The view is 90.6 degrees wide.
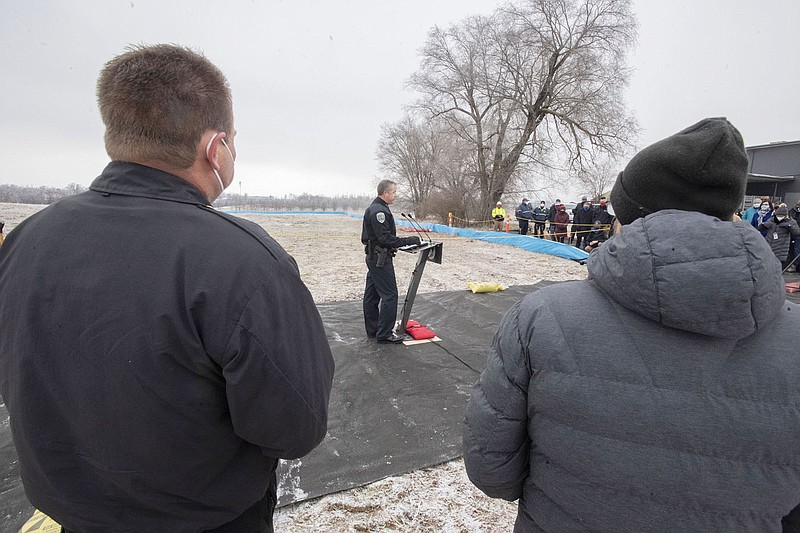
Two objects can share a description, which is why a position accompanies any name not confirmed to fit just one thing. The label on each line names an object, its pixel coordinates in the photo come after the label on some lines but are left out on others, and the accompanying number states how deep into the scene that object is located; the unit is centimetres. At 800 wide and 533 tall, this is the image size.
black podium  402
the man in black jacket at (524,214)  1623
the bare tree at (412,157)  3547
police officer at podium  393
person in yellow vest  1791
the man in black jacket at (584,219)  1315
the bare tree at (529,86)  1789
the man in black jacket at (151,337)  76
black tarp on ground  219
